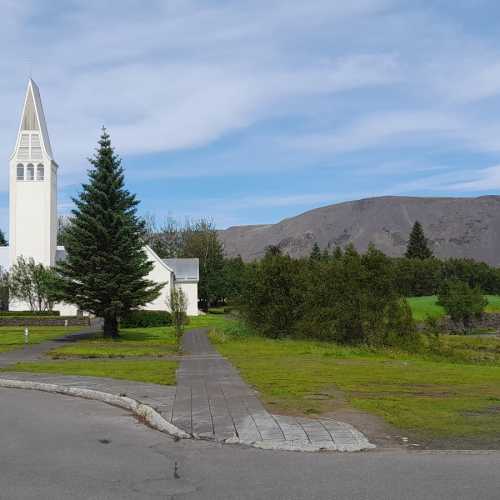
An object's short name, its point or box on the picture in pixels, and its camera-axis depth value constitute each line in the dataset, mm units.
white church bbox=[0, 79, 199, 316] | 71312
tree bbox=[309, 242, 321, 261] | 122175
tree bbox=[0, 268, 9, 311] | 68425
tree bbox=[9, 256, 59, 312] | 64812
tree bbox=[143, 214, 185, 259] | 107875
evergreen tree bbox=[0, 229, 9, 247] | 124988
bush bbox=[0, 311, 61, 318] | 61719
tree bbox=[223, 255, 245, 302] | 86375
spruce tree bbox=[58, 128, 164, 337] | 36812
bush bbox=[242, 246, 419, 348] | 28594
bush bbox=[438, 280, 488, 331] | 64438
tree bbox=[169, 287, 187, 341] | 31734
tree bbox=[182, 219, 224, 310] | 91312
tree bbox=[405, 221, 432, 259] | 130875
